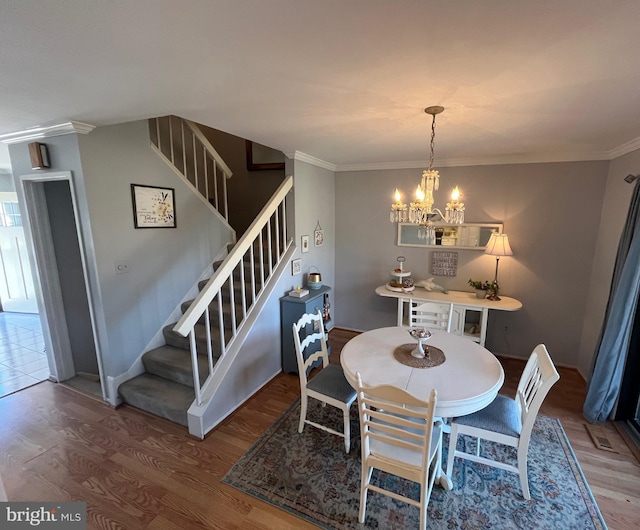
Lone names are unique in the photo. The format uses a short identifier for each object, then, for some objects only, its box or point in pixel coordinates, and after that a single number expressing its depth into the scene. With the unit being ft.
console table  10.70
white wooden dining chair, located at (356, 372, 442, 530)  4.74
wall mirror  11.73
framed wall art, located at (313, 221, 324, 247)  12.69
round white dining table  5.52
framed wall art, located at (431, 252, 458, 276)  12.44
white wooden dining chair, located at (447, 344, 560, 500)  5.62
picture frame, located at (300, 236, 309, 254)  11.62
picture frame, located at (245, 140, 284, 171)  14.44
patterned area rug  5.60
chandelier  6.67
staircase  7.74
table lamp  10.62
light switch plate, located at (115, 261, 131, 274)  8.68
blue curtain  7.43
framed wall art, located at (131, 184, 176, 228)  9.10
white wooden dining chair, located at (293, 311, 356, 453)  7.11
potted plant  11.39
